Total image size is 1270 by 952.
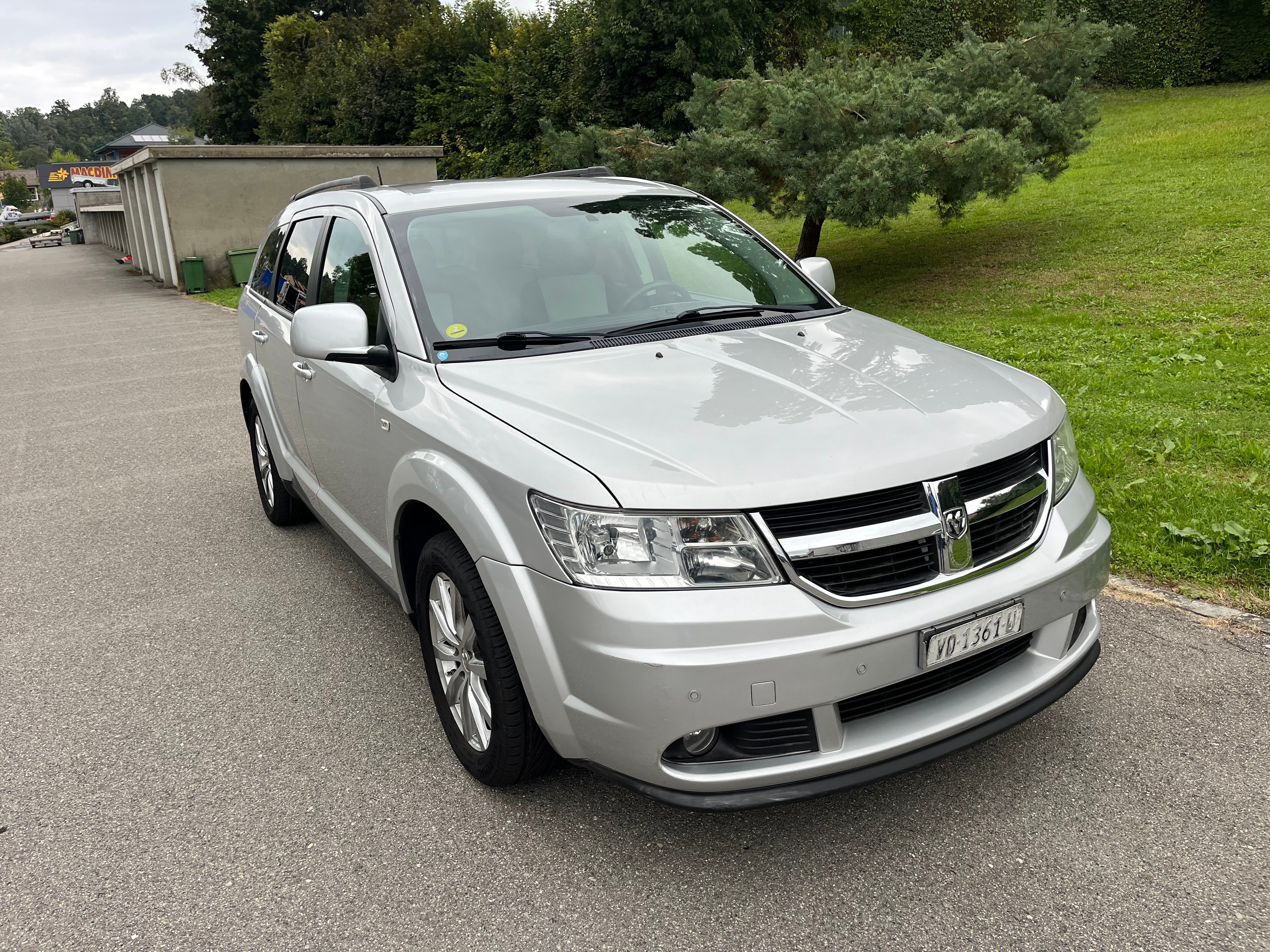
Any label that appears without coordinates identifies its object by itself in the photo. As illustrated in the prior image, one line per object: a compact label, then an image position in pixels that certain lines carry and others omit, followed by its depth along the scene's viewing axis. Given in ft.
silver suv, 7.95
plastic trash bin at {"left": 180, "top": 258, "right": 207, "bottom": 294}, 78.74
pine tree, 35.50
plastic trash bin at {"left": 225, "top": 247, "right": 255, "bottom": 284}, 78.89
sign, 240.12
